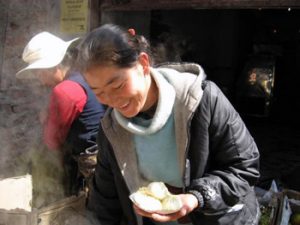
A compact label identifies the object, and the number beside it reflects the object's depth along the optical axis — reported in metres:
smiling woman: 1.87
